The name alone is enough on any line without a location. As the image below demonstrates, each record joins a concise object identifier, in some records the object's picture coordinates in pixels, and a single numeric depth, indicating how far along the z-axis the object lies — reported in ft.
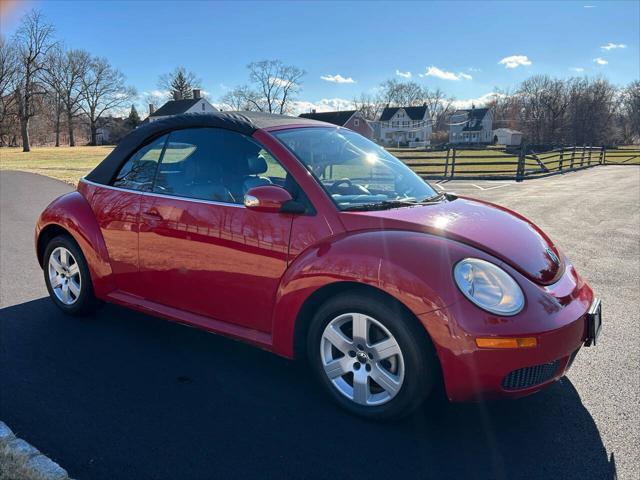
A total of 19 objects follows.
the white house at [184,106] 225.97
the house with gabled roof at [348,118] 218.38
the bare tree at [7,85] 149.69
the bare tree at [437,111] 383.04
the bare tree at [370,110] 368.48
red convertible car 7.95
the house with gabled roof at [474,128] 316.19
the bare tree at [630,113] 290.76
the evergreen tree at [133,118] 288.96
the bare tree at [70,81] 238.27
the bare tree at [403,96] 384.68
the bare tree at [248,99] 285.64
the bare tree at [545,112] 276.49
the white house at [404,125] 321.32
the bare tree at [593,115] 255.91
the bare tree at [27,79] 167.53
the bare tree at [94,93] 266.16
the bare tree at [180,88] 297.12
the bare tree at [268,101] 286.87
